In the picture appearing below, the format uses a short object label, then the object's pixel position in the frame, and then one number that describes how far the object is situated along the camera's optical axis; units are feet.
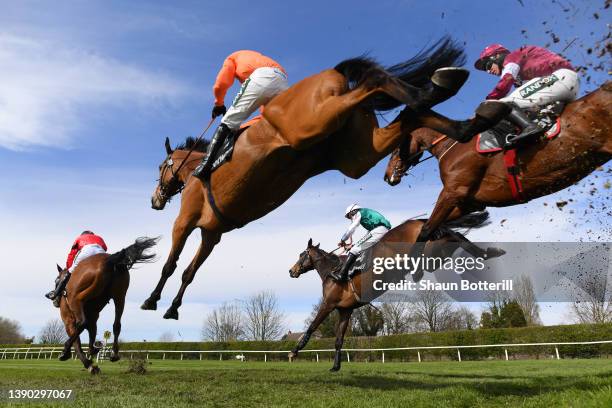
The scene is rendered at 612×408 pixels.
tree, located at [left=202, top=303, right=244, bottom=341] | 218.59
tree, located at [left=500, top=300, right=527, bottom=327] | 111.86
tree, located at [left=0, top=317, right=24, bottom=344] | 270.26
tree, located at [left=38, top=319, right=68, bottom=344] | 260.83
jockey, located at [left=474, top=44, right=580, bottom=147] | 18.21
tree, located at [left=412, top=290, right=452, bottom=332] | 169.48
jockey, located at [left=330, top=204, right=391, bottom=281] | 34.96
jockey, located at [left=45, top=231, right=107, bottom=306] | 37.50
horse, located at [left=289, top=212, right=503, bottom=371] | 28.09
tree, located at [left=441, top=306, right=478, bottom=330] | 172.65
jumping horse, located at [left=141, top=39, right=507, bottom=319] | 12.84
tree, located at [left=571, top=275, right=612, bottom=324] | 104.59
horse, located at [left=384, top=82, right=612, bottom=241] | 16.94
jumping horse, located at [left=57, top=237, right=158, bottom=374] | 35.73
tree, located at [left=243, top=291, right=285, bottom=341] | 213.05
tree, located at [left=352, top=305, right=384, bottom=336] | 123.30
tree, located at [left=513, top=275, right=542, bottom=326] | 123.44
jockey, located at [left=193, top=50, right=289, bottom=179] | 17.42
